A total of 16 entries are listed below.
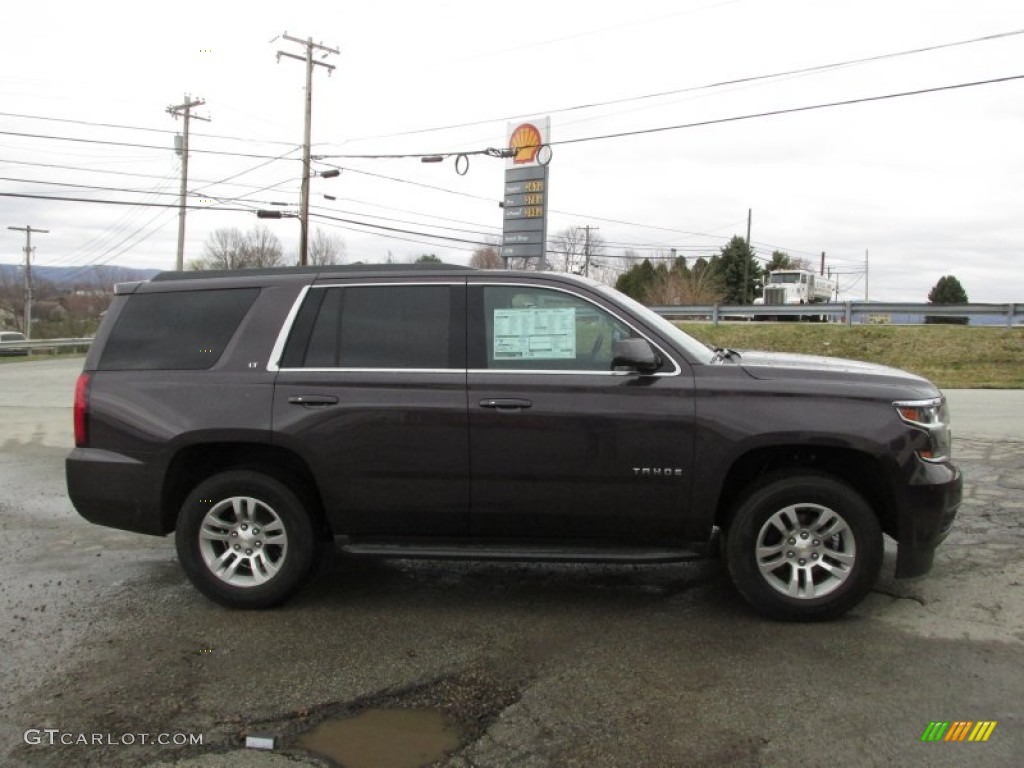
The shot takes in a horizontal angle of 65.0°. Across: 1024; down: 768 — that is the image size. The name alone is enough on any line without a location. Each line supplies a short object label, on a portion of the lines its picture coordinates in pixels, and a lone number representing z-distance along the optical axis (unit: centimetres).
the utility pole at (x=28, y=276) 5921
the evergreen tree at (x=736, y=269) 6084
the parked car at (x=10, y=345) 3941
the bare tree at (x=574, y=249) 6475
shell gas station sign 2416
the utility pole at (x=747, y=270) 5803
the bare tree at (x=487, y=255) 5376
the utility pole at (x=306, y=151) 3406
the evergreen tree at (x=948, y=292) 5191
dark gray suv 416
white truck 4588
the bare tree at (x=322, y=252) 5825
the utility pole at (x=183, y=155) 3841
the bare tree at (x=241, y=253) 6638
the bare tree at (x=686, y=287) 4597
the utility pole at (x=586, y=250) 6159
